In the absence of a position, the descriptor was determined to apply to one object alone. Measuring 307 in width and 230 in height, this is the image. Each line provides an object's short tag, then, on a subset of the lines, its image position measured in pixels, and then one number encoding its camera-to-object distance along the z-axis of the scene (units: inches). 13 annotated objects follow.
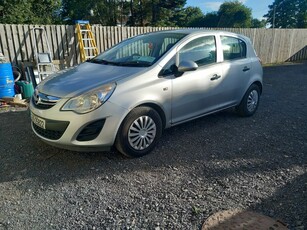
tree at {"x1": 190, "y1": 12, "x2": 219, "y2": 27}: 2010.8
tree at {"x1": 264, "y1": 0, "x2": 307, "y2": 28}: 1888.5
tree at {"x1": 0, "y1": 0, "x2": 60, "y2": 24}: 714.1
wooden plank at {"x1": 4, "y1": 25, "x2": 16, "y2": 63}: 260.8
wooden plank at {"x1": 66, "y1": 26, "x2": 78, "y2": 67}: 306.7
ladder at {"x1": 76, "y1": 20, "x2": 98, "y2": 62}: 307.4
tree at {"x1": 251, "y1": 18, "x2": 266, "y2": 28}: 2371.8
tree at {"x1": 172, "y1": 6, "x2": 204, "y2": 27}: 1382.9
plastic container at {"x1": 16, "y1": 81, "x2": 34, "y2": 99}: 239.5
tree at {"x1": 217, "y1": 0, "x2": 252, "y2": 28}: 2127.2
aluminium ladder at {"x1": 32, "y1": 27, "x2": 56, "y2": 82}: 268.4
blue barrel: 222.7
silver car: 113.7
